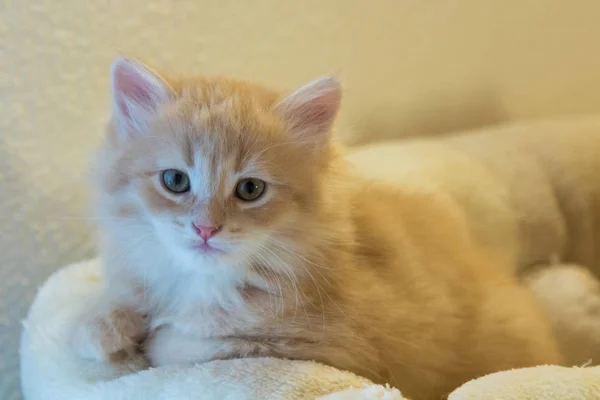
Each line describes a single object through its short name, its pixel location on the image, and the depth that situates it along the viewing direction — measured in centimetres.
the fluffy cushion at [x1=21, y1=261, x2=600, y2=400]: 50
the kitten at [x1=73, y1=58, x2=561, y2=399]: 52
